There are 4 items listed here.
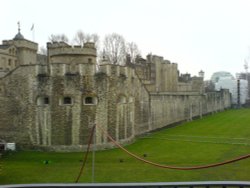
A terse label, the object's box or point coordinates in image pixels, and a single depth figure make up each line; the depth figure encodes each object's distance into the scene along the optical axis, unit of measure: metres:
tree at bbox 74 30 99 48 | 51.88
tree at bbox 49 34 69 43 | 53.19
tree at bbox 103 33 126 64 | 50.25
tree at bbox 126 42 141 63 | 53.99
